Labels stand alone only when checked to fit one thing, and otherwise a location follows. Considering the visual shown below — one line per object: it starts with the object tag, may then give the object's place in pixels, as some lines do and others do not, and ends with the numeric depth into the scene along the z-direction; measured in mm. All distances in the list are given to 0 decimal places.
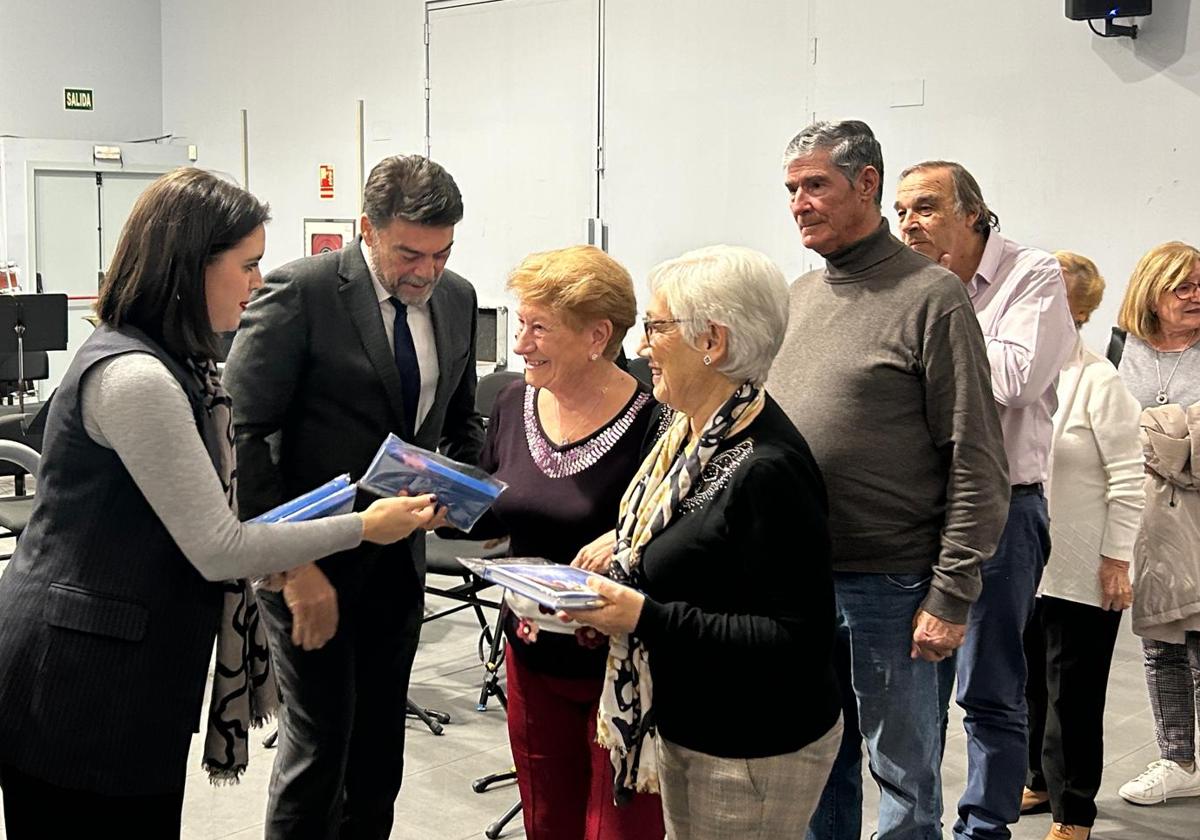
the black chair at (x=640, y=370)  5551
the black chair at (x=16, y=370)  8359
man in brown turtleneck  2512
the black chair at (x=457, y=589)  4293
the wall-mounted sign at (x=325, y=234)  9797
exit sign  11203
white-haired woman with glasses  1980
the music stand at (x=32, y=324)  7941
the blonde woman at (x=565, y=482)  2404
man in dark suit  2500
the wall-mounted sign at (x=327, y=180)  9844
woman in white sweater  3387
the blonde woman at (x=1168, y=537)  3738
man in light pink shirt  2979
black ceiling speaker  5551
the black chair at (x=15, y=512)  4758
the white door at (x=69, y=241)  11039
